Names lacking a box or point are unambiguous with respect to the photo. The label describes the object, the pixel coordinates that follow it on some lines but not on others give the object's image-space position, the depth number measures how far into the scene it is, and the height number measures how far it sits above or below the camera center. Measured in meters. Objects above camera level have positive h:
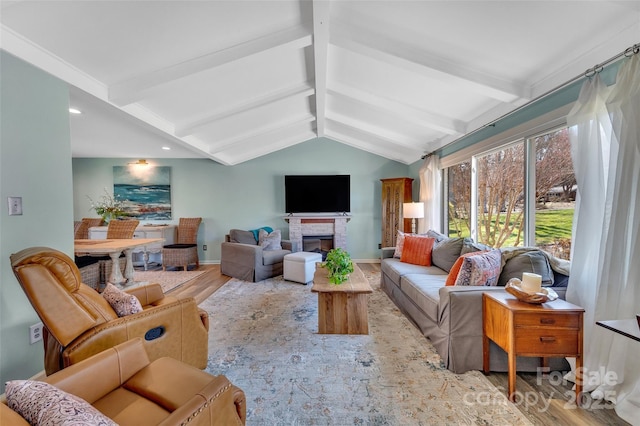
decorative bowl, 1.69 -0.59
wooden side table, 1.61 -0.79
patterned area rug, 1.55 -1.25
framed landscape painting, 5.73 +0.39
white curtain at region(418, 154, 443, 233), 4.58 +0.23
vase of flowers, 5.48 +0.10
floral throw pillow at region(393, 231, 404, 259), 3.89 -0.61
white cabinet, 4.78 -0.58
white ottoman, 4.18 -0.99
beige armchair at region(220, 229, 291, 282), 4.33 -0.91
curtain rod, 1.57 +0.97
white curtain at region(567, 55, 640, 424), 1.58 -0.16
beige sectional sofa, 1.95 -0.86
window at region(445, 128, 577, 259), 2.40 +0.13
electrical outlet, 1.80 -0.88
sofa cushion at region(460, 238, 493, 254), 2.78 -0.45
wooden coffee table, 2.55 -1.05
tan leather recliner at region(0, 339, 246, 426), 0.95 -0.80
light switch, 1.67 +0.01
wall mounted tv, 5.67 +0.28
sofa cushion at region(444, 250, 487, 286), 2.30 -0.60
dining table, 3.11 -0.52
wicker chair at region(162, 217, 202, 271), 5.07 -0.82
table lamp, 4.70 -0.07
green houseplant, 2.67 -0.63
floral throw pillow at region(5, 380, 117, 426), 0.68 -0.55
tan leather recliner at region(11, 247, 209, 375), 1.30 -0.64
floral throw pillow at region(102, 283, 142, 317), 1.67 -0.63
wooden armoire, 5.43 +0.00
